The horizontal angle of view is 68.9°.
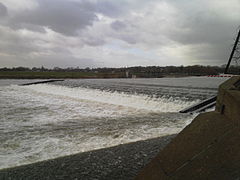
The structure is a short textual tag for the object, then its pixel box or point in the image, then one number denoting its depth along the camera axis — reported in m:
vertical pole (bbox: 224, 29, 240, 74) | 5.23
